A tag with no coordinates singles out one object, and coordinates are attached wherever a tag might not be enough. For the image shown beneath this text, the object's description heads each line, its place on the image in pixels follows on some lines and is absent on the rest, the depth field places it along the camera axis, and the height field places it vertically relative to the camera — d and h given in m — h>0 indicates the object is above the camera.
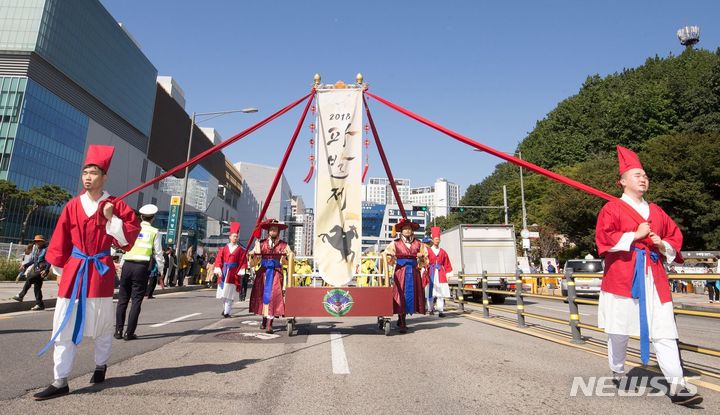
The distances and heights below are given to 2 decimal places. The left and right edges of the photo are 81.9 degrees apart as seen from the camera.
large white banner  7.20 +1.53
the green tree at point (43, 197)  44.43 +8.67
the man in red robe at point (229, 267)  9.91 +0.31
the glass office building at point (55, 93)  47.66 +23.46
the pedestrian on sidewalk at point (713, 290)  17.72 -0.05
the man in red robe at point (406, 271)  7.82 +0.24
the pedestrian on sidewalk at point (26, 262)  10.84 +0.38
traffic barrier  4.27 -0.25
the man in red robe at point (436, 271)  11.44 +0.36
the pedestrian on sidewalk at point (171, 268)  20.58 +0.58
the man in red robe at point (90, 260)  3.68 +0.17
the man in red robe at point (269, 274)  7.50 +0.13
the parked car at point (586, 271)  18.83 +0.76
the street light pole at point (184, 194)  23.00 +4.93
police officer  6.67 +0.04
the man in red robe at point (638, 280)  3.74 +0.07
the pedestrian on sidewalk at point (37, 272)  9.33 +0.11
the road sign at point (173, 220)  30.25 +4.48
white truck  17.77 +1.47
